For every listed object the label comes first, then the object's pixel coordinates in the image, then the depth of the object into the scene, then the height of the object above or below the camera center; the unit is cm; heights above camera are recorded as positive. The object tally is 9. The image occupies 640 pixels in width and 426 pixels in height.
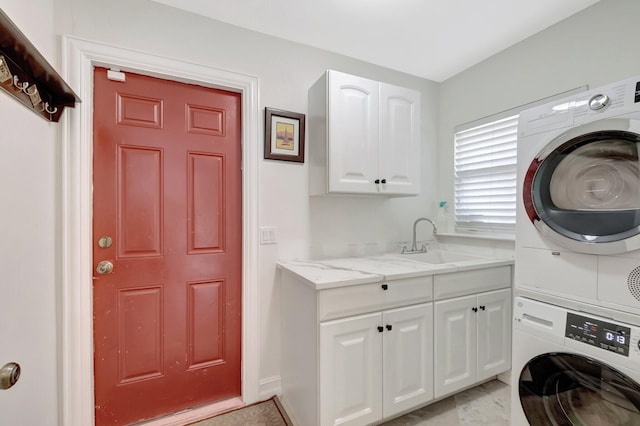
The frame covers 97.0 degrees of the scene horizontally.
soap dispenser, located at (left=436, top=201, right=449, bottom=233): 255 -6
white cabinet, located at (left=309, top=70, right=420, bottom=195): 177 +48
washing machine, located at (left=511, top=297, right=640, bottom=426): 100 -62
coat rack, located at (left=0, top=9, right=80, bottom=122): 88 +51
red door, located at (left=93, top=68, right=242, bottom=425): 155 -22
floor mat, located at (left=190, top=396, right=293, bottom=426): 164 -125
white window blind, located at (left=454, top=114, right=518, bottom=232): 210 +28
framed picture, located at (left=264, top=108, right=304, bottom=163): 185 +49
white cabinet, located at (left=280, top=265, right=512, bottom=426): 141 -75
